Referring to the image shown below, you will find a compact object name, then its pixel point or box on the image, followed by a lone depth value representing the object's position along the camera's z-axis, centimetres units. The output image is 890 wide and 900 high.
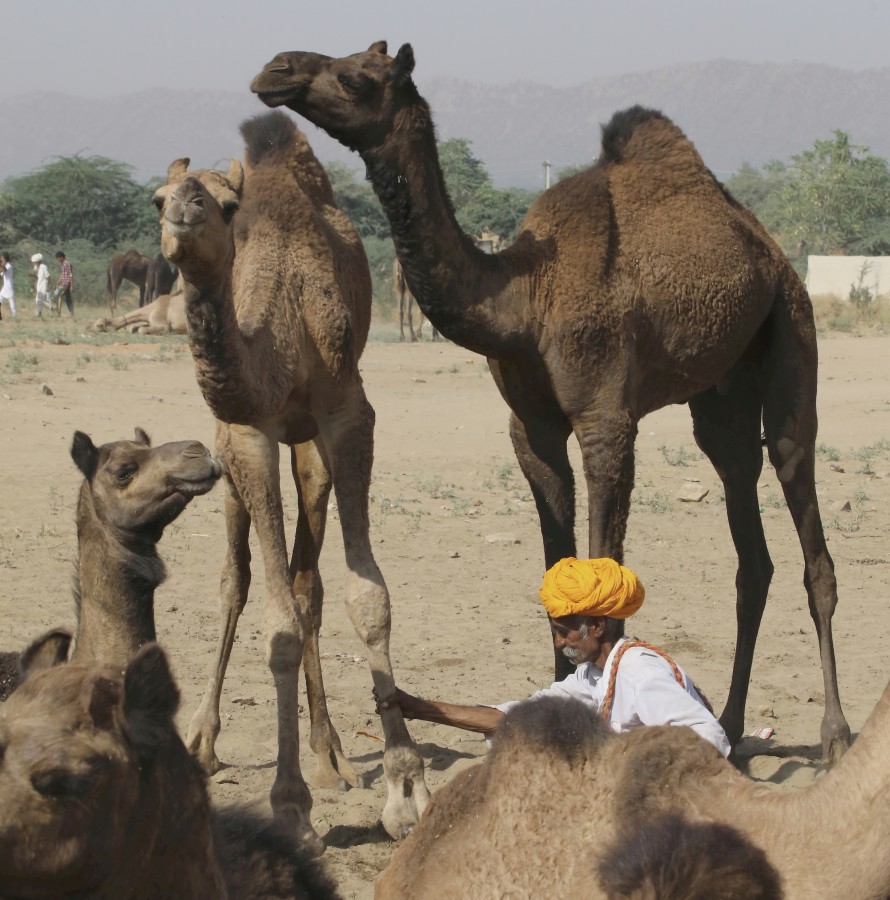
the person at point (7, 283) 2831
